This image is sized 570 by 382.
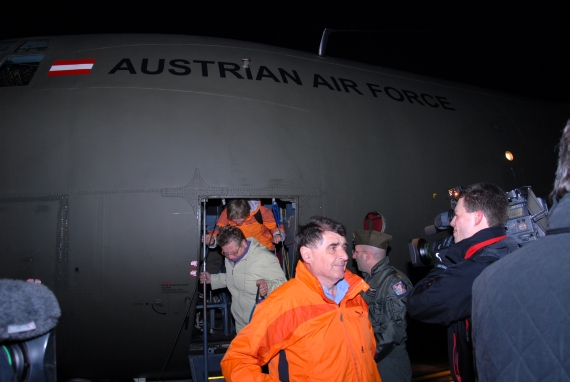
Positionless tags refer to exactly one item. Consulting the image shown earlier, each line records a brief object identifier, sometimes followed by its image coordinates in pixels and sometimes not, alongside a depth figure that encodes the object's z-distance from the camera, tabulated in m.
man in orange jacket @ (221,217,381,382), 2.32
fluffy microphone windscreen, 1.40
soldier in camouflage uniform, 3.25
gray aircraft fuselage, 4.21
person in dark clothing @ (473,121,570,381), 1.19
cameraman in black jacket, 2.29
